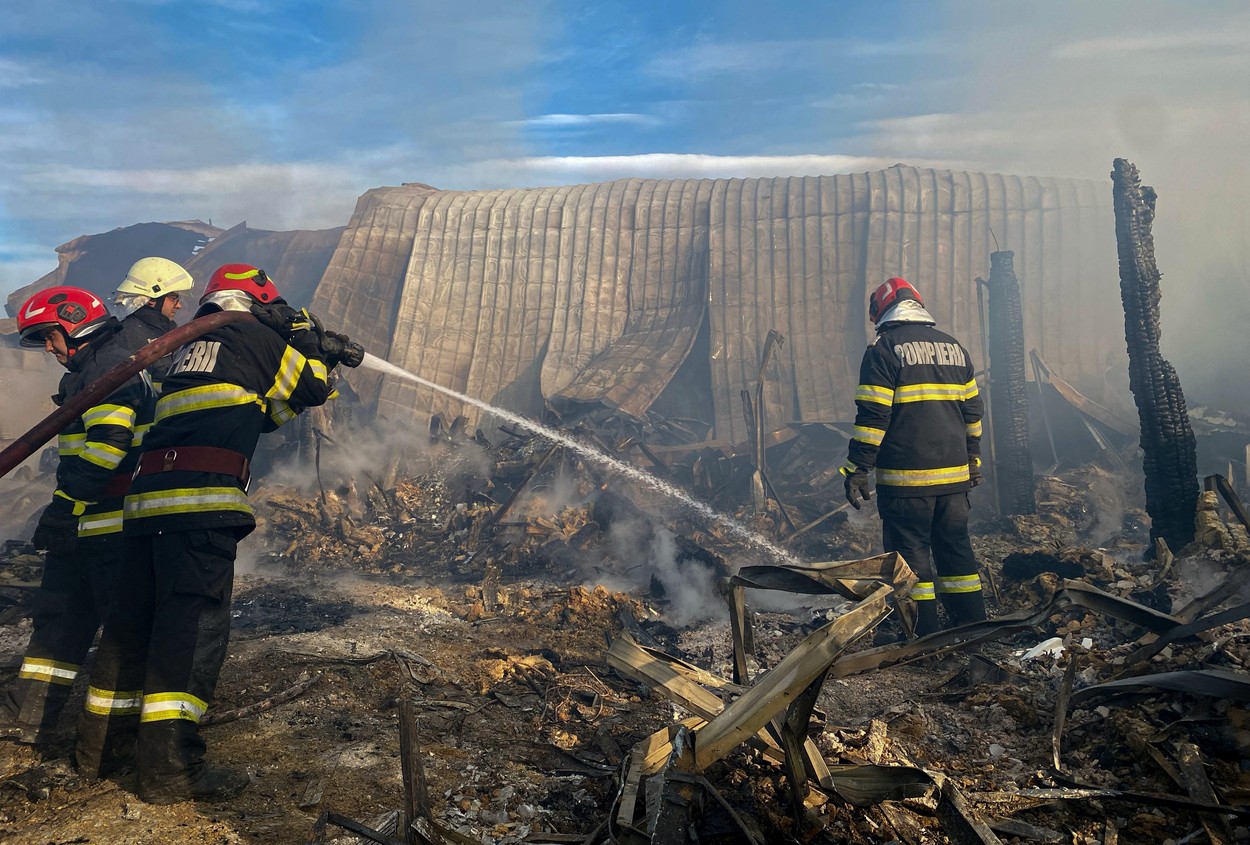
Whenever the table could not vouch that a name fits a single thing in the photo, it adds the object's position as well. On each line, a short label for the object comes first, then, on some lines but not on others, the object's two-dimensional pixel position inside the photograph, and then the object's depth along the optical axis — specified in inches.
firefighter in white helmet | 166.4
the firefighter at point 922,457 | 183.3
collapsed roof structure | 468.1
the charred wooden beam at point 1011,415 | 310.2
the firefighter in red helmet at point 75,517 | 140.6
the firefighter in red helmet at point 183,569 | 116.7
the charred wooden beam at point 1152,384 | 212.8
